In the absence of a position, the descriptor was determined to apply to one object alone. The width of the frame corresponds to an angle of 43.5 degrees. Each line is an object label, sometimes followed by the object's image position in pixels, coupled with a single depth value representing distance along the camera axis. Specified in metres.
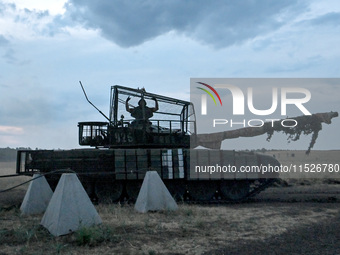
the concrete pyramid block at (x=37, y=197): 10.74
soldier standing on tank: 14.16
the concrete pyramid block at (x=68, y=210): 7.66
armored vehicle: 13.75
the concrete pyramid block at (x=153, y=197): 10.49
